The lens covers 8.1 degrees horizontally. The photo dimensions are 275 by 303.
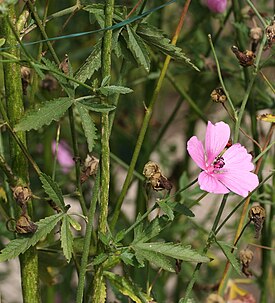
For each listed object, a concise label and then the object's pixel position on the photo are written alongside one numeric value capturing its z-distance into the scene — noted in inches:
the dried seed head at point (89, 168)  47.6
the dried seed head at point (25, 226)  46.5
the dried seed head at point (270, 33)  47.4
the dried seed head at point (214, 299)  46.9
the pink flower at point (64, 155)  65.2
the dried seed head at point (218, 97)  47.7
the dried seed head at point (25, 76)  48.7
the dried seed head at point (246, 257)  48.7
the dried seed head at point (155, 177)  46.8
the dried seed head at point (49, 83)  53.8
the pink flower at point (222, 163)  46.0
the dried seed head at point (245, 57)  47.8
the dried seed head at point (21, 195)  46.8
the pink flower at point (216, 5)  55.4
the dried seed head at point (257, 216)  47.2
